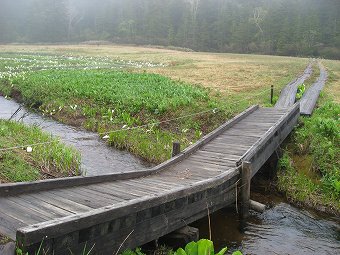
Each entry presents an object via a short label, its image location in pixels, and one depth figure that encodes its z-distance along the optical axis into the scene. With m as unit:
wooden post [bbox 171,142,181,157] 11.62
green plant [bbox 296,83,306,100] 22.42
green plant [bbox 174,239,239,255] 6.46
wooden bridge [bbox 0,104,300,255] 5.96
